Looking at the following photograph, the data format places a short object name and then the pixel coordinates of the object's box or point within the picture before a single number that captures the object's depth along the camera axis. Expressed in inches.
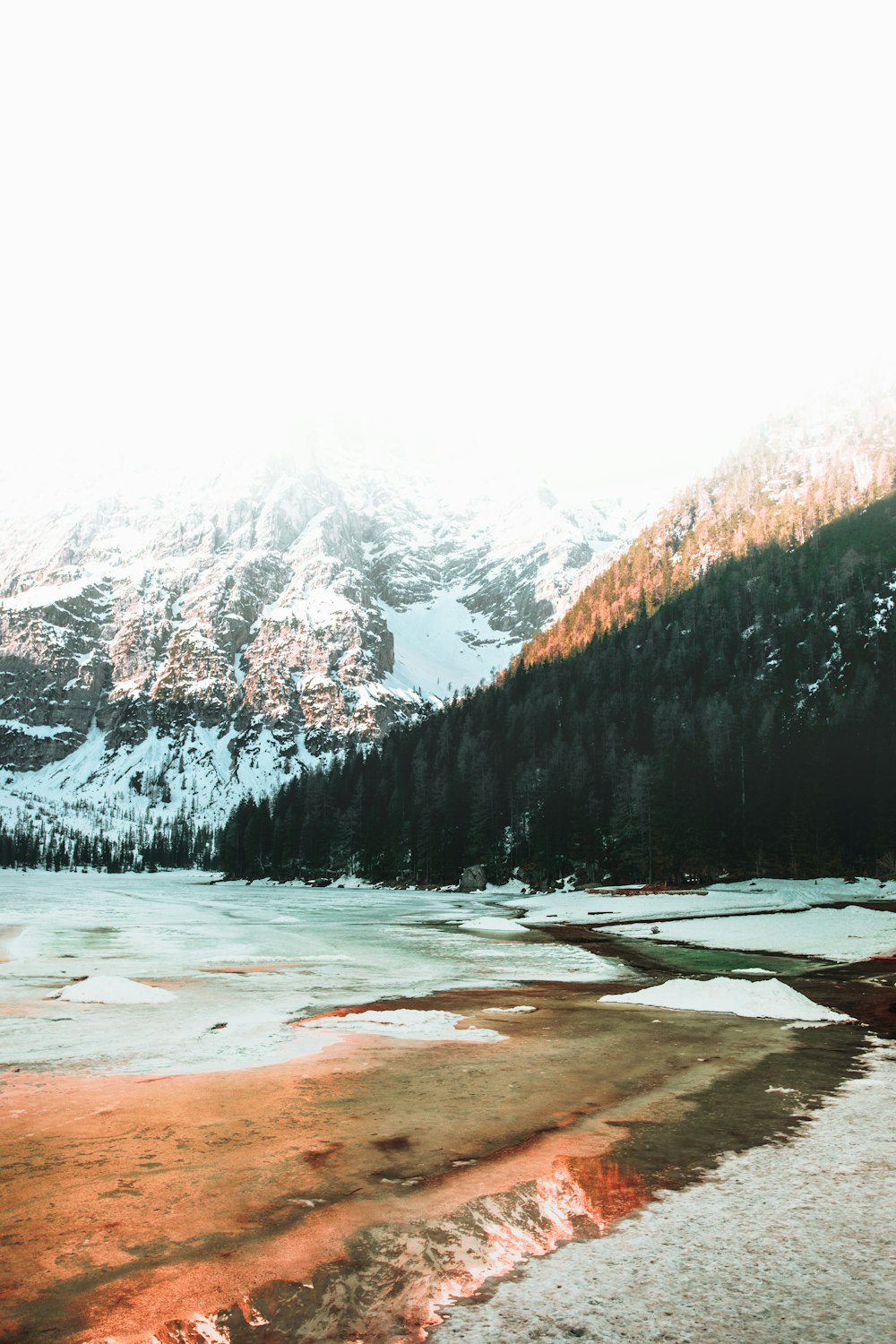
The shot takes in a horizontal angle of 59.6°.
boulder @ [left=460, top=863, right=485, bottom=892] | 3777.1
